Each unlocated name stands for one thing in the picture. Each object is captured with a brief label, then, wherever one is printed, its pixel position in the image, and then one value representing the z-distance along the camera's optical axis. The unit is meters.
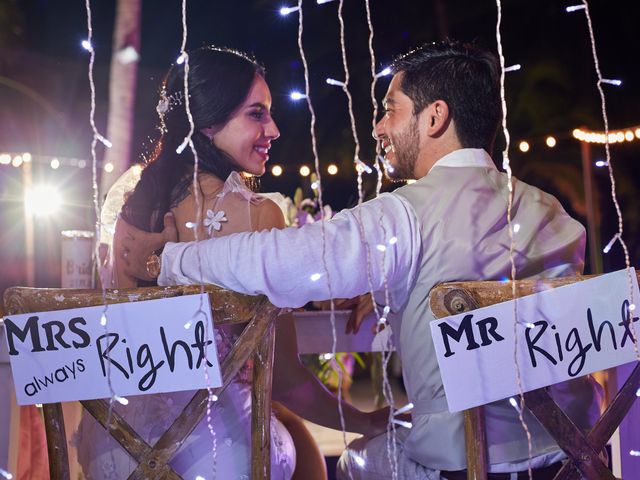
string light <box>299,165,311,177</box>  4.62
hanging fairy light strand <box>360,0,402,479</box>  1.22
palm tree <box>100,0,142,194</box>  5.19
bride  1.42
